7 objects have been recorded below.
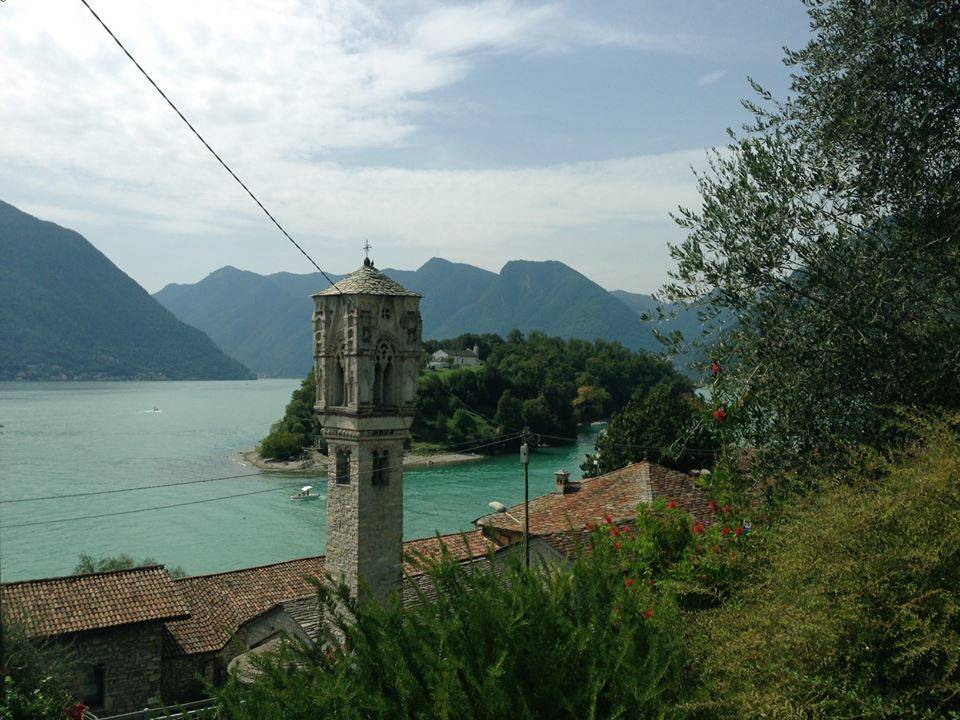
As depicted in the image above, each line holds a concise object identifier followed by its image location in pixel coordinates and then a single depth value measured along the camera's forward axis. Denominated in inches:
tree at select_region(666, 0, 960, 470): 270.5
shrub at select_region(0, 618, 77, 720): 328.8
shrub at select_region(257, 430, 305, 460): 2532.0
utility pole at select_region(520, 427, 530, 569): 697.7
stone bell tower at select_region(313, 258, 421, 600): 544.1
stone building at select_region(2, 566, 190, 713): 607.5
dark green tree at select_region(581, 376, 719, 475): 1263.5
